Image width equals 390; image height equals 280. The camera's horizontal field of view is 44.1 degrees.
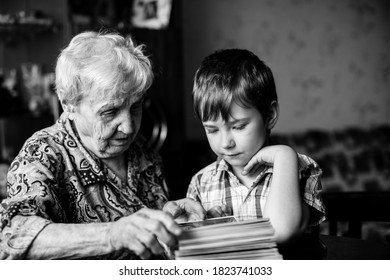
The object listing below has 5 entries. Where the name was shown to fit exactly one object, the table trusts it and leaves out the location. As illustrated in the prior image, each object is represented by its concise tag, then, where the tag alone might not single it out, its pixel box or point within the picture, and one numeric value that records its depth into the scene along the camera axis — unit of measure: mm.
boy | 1320
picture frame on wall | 3664
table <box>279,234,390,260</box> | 1171
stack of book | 945
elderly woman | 1128
